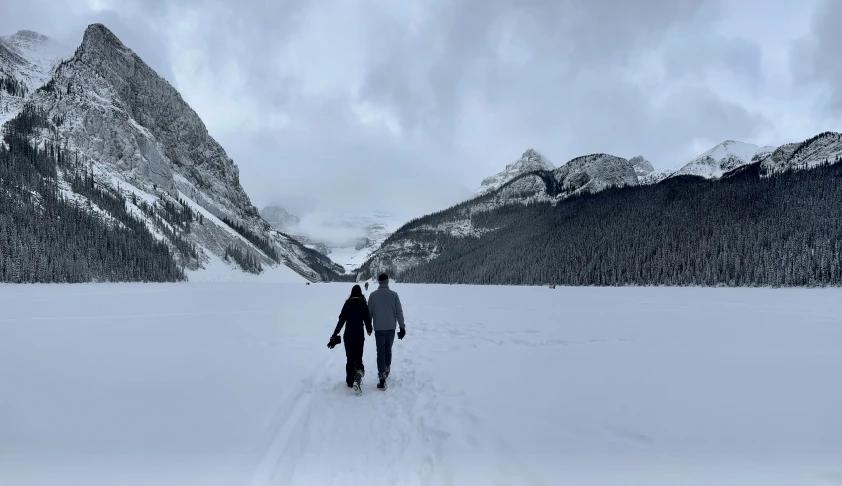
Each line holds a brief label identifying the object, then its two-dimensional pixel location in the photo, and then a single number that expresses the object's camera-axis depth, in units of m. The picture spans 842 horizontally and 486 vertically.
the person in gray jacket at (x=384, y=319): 9.20
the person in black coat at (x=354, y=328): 8.87
